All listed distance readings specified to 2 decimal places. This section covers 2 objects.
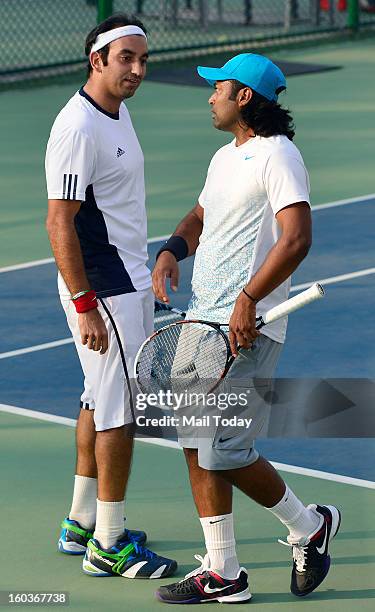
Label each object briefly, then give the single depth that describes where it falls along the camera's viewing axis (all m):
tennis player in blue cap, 11.47
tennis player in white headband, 12.30
